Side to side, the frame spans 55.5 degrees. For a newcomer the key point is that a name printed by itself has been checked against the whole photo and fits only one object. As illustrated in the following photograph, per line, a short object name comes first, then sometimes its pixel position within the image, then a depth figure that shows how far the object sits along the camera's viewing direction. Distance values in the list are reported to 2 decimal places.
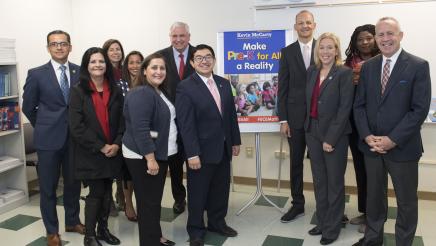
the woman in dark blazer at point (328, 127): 2.97
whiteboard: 3.83
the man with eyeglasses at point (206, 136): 2.97
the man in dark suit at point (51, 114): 3.18
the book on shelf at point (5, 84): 4.07
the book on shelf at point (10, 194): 4.08
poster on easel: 3.71
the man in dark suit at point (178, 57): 3.67
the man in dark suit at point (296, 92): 3.42
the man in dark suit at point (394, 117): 2.59
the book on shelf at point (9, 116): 4.10
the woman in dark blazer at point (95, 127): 2.90
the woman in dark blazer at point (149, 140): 2.62
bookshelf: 4.09
